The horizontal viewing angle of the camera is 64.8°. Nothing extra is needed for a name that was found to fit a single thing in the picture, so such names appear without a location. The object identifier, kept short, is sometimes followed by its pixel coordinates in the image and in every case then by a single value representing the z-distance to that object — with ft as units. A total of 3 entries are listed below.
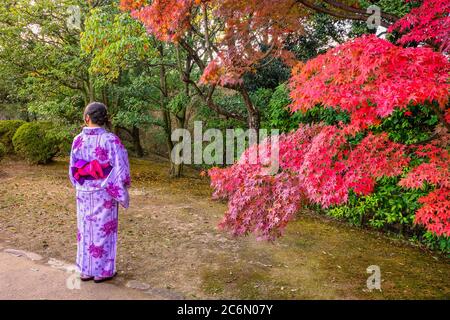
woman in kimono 11.42
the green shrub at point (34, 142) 35.29
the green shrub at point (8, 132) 39.27
